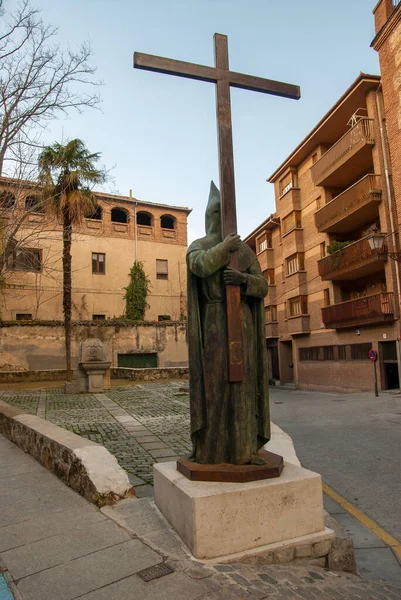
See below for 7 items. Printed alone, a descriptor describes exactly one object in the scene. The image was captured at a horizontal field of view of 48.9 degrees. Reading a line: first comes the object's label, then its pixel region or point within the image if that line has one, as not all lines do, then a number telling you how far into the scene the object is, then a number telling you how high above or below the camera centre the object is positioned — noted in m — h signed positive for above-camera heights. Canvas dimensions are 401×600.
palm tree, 18.16 +7.45
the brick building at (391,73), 18.28 +11.65
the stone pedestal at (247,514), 2.73 -1.02
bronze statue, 3.22 -0.08
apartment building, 20.08 +5.21
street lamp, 15.39 +3.81
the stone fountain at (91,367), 16.64 -0.18
